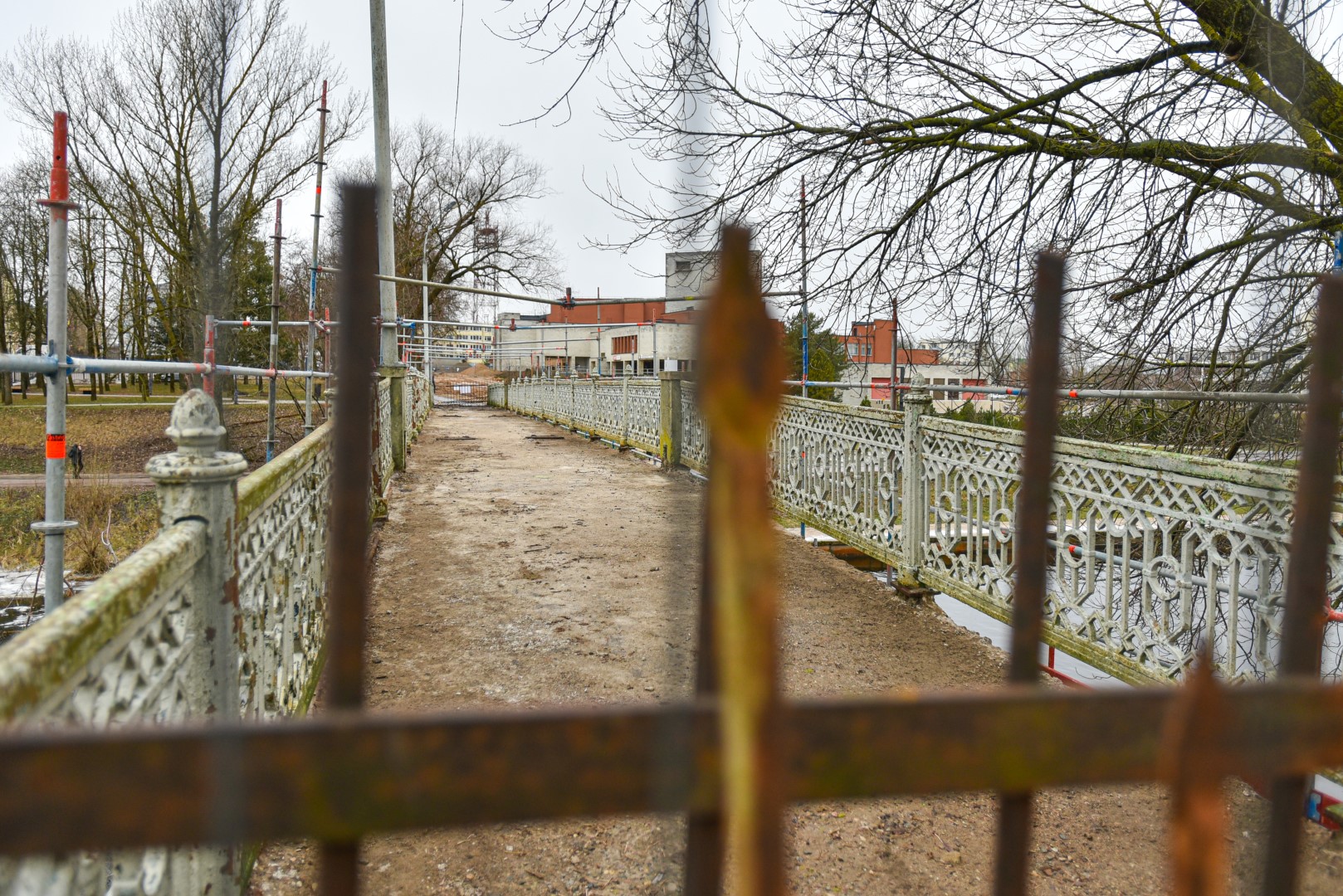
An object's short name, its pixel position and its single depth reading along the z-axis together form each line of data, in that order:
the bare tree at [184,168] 14.63
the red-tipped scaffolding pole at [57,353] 3.24
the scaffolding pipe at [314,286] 8.46
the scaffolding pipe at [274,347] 9.23
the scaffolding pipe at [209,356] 5.16
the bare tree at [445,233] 29.58
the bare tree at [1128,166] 4.36
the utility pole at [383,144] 9.10
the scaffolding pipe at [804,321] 6.14
